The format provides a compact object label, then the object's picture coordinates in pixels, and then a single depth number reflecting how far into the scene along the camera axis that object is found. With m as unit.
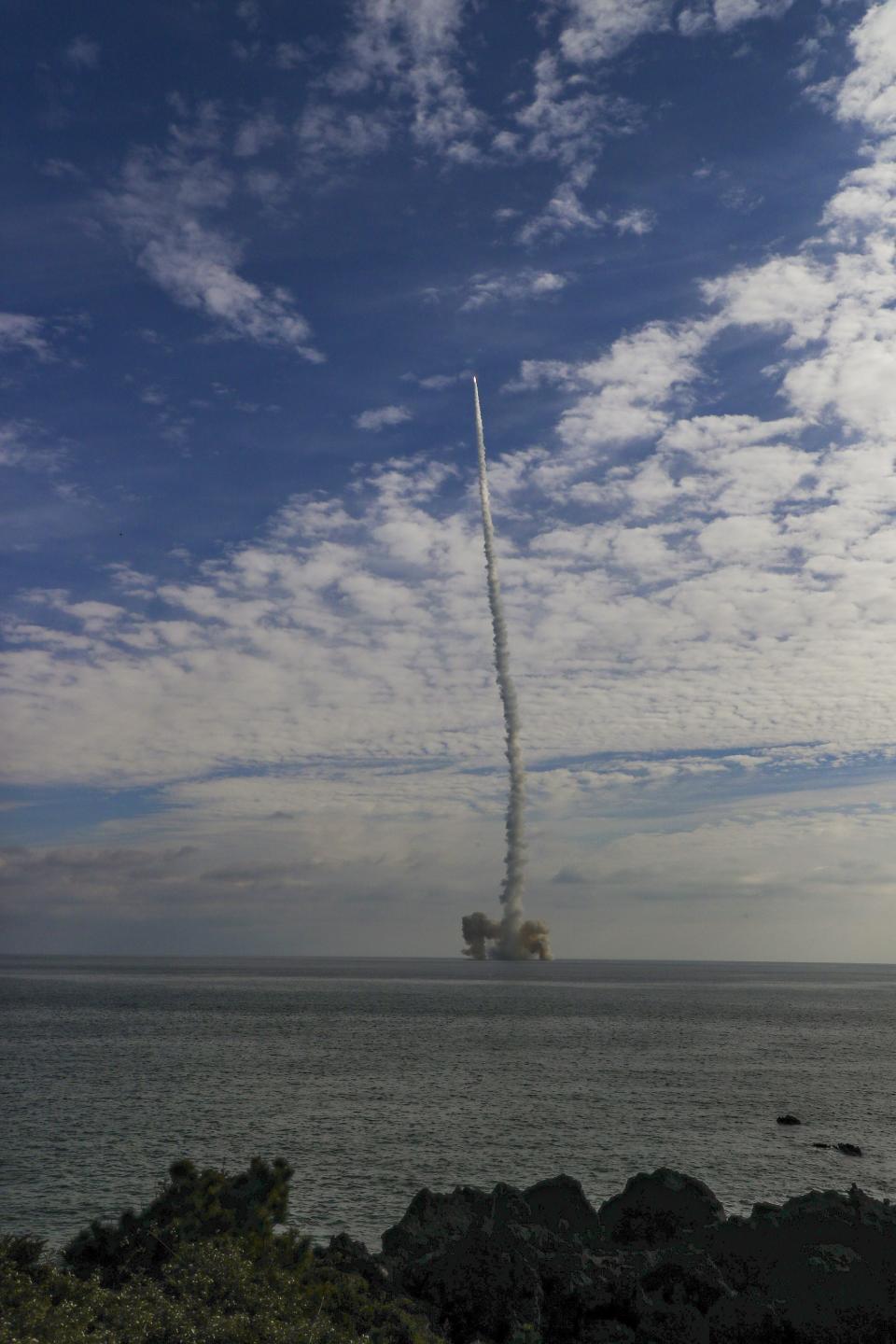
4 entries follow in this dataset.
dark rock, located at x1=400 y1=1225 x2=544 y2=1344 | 26.89
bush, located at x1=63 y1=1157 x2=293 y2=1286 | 27.22
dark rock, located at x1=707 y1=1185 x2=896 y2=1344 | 25.47
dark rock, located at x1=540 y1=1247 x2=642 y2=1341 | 26.88
